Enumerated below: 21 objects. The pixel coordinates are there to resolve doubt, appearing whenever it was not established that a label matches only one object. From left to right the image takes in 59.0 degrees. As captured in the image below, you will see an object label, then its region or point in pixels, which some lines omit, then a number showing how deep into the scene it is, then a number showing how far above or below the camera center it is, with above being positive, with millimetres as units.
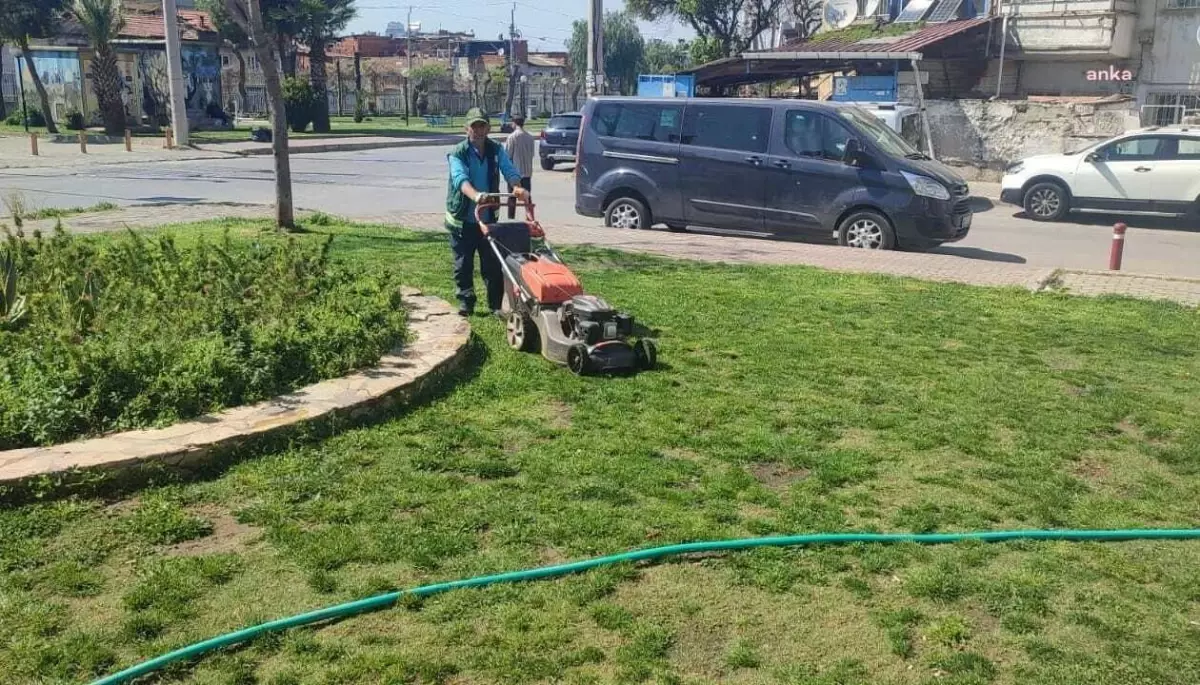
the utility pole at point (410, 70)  70631 +2789
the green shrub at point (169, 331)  5035 -1233
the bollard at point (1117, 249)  12211 -1487
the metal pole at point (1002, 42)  28719 +1995
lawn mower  6461 -1263
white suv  17547 -998
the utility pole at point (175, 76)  29109 +953
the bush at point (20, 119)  41312 -348
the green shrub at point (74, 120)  39250 -380
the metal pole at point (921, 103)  22609 +287
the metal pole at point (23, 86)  40759 +907
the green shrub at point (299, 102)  41500 +359
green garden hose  3348 -1673
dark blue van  12836 -719
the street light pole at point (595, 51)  31188 +1817
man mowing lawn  7609 -590
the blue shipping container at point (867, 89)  25016 +625
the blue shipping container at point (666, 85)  27922 +780
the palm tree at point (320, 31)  42906 +3351
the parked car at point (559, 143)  28875 -791
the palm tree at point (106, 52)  35000 +1908
